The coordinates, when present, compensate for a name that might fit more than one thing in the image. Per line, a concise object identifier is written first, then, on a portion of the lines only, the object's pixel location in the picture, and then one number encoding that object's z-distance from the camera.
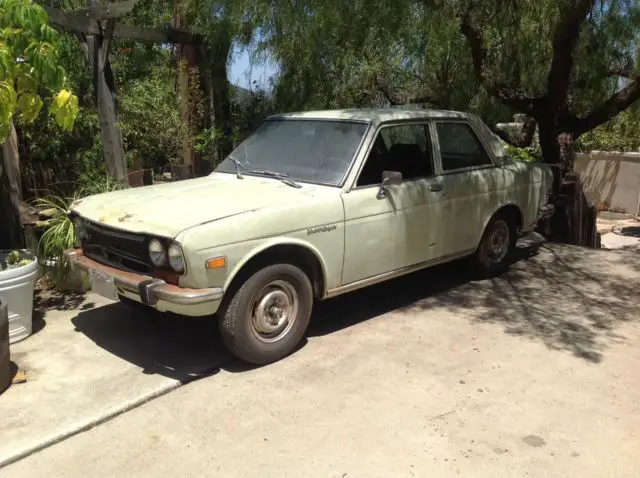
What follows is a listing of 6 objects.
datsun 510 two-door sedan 4.09
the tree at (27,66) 4.00
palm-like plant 5.62
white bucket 4.68
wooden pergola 6.15
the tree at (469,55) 7.80
